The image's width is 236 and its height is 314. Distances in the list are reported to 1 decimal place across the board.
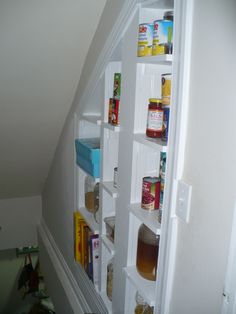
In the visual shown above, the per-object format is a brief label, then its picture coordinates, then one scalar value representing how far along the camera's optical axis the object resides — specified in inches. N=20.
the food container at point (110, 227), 57.2
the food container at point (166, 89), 37.0
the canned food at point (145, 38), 38.9
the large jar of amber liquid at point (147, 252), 44.9
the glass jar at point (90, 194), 68.2
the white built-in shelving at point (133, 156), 36.5
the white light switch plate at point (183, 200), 32.7
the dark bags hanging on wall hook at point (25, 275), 133.6
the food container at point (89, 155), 59.6
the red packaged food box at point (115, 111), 49.1
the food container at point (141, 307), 48.0
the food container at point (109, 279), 59.9
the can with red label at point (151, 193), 41.9
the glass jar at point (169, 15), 37.5
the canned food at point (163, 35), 36.5
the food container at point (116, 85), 48.9
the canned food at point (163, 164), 39.6
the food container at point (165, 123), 37.1
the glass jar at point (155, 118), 38.9
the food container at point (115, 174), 51.8
